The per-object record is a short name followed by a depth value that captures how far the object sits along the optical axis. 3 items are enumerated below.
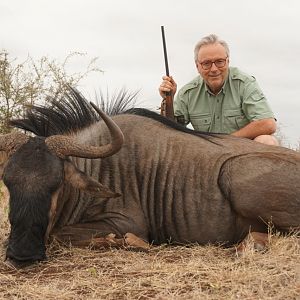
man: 6.54
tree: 12.49
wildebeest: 4.51
